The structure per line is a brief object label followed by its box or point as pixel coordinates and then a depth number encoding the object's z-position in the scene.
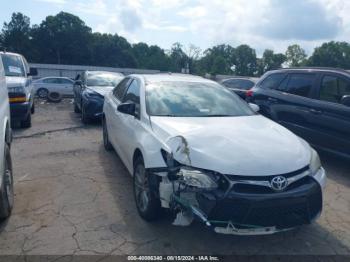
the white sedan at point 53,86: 21.75
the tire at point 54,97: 18.02
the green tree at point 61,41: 71.25
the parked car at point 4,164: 3.63
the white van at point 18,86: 8.21
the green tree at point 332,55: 81.00
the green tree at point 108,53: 73.82
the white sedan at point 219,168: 3.15
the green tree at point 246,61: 98.66
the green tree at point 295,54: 93.19
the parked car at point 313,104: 5.94
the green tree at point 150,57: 84.19
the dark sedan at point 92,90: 9.49
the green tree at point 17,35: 67.75
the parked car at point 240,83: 13.97
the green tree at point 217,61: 86.82
